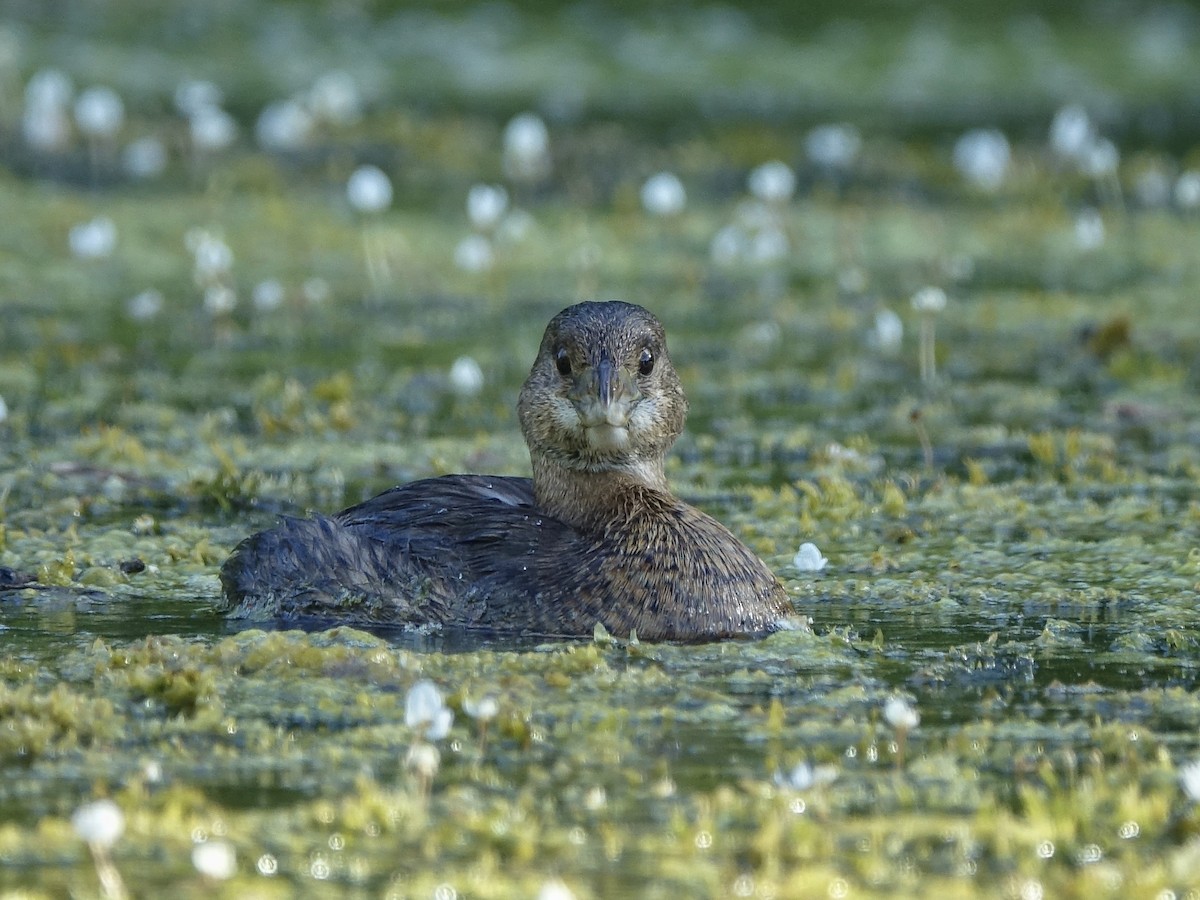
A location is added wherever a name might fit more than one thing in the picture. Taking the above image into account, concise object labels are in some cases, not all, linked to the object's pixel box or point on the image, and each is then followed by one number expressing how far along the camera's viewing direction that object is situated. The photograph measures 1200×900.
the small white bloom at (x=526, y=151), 16.45
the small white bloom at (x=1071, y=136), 16.88
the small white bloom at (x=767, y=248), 16.11
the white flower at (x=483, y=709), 5.50
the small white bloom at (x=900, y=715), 5.52
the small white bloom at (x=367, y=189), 14.23
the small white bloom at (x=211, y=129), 17.58
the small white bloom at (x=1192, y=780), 5.06
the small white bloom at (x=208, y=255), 13.85
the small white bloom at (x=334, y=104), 20.31
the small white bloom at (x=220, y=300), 12.60
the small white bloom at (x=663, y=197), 15.77
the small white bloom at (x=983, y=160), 17.23
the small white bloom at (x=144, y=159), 18.58
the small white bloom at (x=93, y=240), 14.66
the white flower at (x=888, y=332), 12.70
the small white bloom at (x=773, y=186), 15.29
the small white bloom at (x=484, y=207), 14.43
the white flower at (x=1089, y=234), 16.20
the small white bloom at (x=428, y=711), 5.42
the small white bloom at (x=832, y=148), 18.78
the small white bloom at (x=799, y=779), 5.13
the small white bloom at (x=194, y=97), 19.45
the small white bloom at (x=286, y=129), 19.48
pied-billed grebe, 7.26
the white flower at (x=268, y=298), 14.21
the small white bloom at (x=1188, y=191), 16.27
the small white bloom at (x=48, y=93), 17.98
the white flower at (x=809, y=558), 8.11
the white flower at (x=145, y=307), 13.75
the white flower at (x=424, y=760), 5.04
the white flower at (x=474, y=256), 15.05
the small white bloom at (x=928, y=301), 10.50
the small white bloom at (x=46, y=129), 19.11
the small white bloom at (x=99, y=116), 17.16
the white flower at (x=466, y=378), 11.57
